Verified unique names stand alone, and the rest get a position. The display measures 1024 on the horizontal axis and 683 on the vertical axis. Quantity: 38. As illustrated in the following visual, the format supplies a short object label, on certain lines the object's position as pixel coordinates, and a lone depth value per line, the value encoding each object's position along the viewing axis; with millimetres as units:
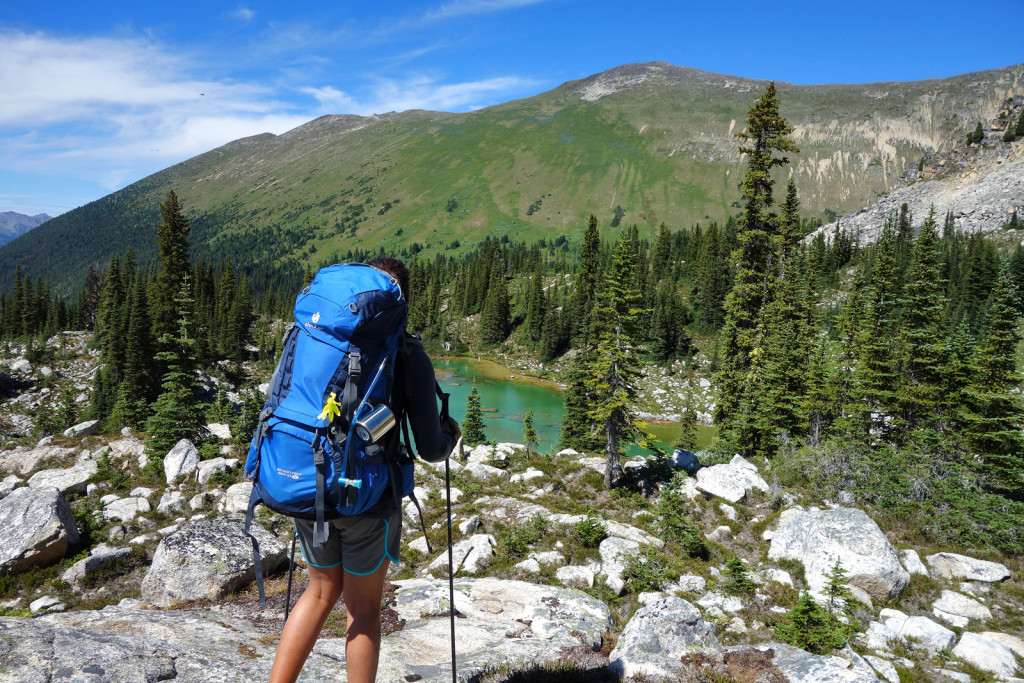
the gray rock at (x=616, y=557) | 9492
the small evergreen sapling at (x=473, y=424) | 29359
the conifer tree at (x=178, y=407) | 17000
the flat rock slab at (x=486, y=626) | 5031
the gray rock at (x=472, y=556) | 9578
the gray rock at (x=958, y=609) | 9445
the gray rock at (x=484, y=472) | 17484
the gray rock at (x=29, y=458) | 16438
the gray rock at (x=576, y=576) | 9414
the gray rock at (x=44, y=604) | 8055
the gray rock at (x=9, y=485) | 14320
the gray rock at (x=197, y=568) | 7469
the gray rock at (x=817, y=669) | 4258
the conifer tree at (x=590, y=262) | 44562
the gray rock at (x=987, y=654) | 7816
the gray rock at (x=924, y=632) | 8430
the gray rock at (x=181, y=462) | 14539
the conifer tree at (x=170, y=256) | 38344
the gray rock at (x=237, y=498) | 12734
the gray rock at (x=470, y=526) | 11898
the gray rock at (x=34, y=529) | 9289
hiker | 3014
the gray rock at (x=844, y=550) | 10180
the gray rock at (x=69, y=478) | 13906
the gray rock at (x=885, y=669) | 6520
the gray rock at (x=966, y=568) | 10789
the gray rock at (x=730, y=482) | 15125
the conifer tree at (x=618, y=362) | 18172
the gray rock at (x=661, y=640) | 4816
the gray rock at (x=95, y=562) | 9180
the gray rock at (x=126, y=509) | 11977
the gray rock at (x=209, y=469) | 14180
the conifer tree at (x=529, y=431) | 26523
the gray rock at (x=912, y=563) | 10875
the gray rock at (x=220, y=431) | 18988
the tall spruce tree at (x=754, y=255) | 23297
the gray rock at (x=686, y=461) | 18688
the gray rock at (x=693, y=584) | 10105
